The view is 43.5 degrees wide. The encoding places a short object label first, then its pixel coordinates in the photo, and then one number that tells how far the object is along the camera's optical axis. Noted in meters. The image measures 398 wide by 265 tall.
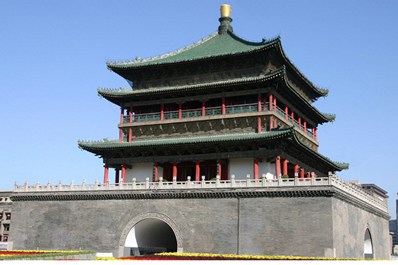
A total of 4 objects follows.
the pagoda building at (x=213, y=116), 38.66
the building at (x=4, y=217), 72.69
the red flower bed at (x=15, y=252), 34.19
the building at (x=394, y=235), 95.37
